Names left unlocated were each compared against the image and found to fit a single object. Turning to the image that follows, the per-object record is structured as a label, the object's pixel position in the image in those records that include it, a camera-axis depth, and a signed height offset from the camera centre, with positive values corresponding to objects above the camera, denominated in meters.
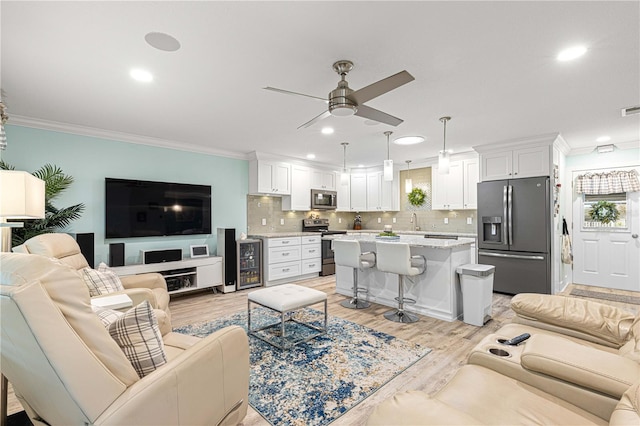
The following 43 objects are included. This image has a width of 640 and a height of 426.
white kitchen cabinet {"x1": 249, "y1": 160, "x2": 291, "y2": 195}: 5.49 +0.73
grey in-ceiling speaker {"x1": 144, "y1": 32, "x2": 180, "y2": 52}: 1.95 +1.17
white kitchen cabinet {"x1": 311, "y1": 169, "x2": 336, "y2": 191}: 6.48 +0.81
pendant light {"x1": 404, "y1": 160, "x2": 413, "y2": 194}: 4.98 +0.50
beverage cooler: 5.11 -0.83
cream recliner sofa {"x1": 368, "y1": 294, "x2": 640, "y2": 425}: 0.88 -0.69
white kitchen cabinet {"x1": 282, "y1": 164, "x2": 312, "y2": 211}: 6.09 +0.52
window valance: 4.77 +0.54
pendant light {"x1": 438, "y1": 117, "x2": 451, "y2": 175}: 3.34 +0.60
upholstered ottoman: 2.79 -0.82
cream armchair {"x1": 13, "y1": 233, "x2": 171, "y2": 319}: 2.37 -0.42
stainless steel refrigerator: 4.39 -0.26
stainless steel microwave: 6.43 +0.36
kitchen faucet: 6.61 -0.12
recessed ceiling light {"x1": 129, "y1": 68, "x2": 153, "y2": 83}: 2.42 +1.17
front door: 4.82 -0.49
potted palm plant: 3.22 +0.06
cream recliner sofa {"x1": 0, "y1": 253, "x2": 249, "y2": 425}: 0.94 -0.52
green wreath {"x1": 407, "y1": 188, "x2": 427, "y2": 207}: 6.49 +0.41
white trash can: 3.33 -0.86
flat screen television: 4.16 +0.11
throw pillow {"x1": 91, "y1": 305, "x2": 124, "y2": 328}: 1.38 -0.48
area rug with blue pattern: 1.97 -1.24
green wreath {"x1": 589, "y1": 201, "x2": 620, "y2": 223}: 4.98 +0.06
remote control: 1.63 -0.68
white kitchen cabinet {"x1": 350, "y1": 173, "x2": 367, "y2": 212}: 7.13 +0.57
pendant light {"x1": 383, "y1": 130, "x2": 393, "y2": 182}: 3.83 +0.59
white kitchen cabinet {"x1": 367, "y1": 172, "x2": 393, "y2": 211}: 6.82 +0.53
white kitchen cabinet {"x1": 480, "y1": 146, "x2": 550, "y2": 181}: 4.45 +0.82
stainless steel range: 6.23 -0.38
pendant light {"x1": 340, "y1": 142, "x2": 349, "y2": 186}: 4.74 +0.63
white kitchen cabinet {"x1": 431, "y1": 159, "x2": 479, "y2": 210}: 5.53 +0.55
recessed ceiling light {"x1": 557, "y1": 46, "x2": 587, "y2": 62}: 2.11 +1.17
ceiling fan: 2.05 +0.88
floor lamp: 1.84 +0.13
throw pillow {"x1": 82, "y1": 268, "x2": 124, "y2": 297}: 2.50 -0.56
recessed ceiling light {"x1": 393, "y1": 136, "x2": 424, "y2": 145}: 4.44 +1.15
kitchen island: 3.53 -0.84
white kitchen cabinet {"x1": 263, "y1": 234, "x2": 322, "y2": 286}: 5.39 -0.80
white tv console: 4.23 -0.84
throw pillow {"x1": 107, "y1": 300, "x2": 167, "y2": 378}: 1.26 -0.53
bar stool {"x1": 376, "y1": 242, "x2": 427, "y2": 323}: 3.37 -0.58
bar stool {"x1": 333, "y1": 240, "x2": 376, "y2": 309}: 3.90 -0.59
